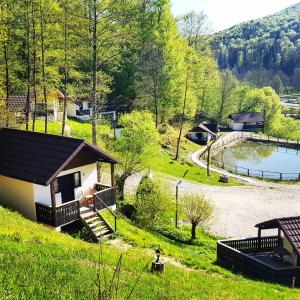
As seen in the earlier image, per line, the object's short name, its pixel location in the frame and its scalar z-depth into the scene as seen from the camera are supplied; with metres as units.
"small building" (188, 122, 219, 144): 70.19
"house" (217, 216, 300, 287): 17.19
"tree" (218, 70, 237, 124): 81.87
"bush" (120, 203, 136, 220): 25.28
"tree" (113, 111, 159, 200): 28.52
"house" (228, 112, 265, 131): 86.00
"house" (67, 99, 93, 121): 56.94
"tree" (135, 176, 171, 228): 23.78
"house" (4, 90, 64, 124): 36.83
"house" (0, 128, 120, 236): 18.77
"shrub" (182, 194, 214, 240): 24.08
